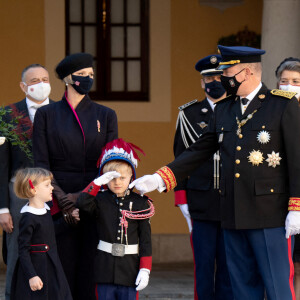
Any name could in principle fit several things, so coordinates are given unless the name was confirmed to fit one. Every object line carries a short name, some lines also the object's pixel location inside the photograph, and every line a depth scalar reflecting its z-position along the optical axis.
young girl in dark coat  11.67
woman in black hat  12.31
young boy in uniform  11.73
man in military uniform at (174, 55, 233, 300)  13.11
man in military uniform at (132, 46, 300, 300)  10.79
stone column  17.69
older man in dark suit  13.20
